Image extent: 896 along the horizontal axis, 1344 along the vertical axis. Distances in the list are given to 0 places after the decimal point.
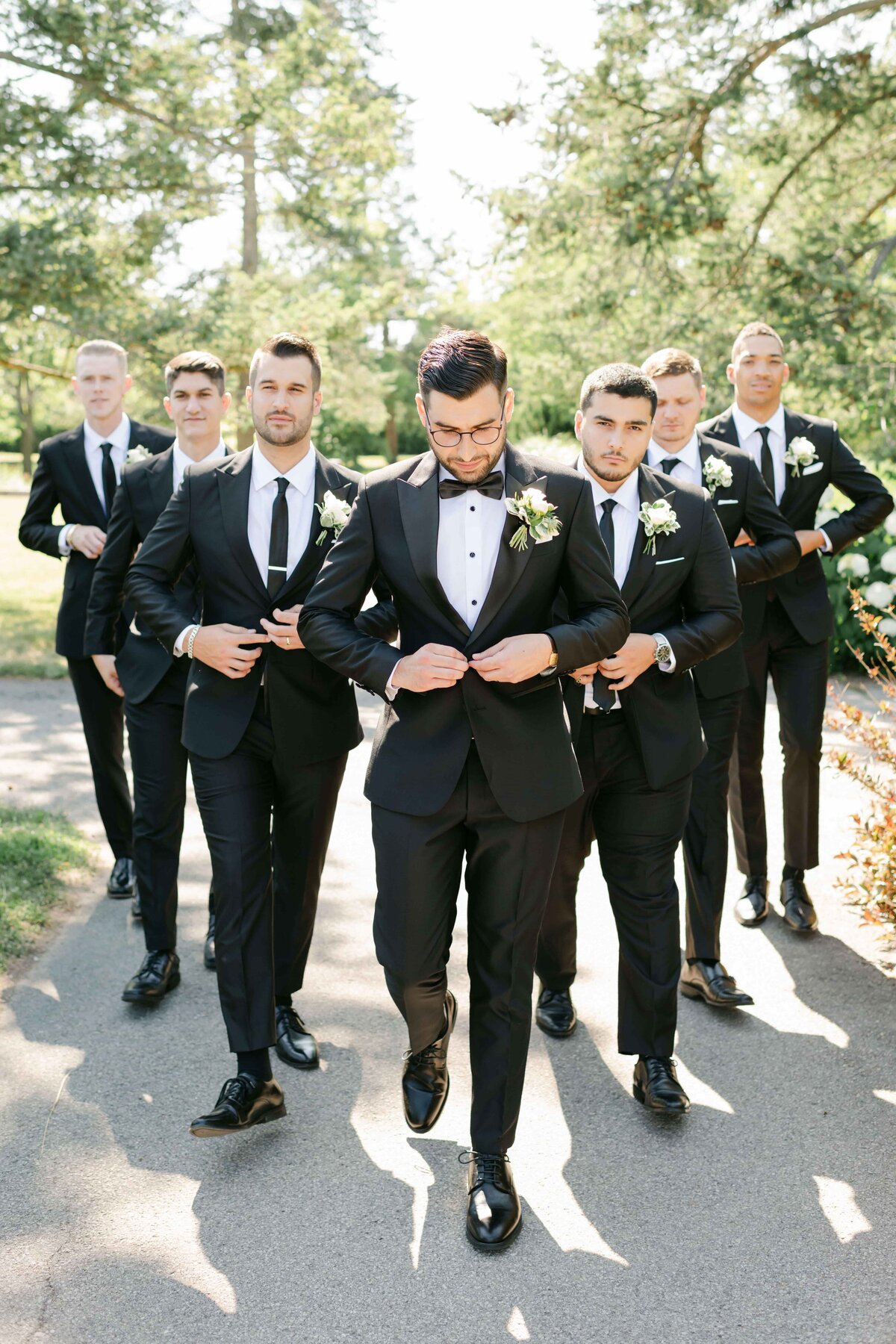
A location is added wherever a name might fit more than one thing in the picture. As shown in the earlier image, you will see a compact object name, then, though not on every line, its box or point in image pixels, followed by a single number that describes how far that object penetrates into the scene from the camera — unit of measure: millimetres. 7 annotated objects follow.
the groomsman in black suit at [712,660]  5133
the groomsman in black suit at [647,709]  4250
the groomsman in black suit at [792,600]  5980
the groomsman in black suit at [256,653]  4230
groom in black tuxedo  3521
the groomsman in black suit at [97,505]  6496
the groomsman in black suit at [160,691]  5352
